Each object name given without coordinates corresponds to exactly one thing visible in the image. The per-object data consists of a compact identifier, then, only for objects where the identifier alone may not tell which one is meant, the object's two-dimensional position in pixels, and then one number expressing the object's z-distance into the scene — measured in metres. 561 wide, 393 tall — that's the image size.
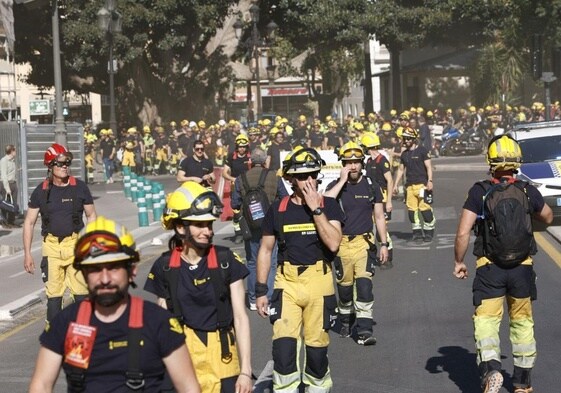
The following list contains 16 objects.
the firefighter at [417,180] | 20.05
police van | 22.20
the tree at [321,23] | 55.62
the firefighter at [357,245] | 12.30
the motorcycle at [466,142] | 51.12
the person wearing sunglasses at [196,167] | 18.33
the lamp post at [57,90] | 24.28
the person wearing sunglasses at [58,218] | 12.23
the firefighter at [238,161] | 18.72
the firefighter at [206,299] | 7.11
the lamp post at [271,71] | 54.03
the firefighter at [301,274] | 8.84
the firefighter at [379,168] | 18.66
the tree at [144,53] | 51.25
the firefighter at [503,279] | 8.98
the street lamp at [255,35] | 44.47
